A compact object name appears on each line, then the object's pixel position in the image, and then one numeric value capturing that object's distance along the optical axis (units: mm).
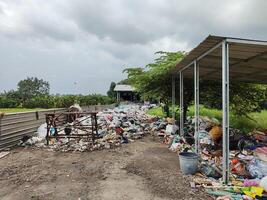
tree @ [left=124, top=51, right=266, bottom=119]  8767
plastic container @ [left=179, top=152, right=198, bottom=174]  3831
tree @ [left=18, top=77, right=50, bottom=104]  33086
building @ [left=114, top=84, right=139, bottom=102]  30904
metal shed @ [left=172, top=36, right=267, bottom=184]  3393
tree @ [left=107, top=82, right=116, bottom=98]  34226
